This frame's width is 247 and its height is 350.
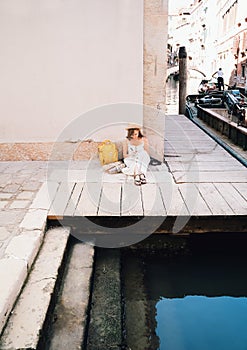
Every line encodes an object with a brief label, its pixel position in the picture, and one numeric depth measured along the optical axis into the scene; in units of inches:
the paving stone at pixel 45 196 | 134.9
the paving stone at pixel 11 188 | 150.0
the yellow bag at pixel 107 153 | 185.6
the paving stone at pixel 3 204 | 134.0
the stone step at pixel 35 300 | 75.7
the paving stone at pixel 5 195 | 142.5
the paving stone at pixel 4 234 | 110.0
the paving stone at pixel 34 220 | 117.7
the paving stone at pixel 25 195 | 143.3
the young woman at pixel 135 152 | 170.6
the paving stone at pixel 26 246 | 99.8
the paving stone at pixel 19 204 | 133.6
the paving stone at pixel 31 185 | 152.6
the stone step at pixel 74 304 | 84.0
